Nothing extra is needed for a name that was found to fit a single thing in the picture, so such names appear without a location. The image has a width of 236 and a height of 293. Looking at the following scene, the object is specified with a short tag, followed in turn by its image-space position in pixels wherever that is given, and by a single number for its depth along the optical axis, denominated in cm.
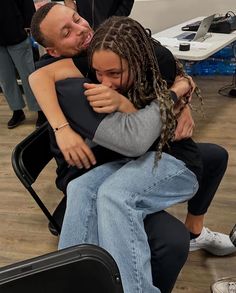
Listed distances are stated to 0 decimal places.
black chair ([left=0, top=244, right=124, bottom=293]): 76
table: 239
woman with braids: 104
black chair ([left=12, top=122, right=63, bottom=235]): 131
